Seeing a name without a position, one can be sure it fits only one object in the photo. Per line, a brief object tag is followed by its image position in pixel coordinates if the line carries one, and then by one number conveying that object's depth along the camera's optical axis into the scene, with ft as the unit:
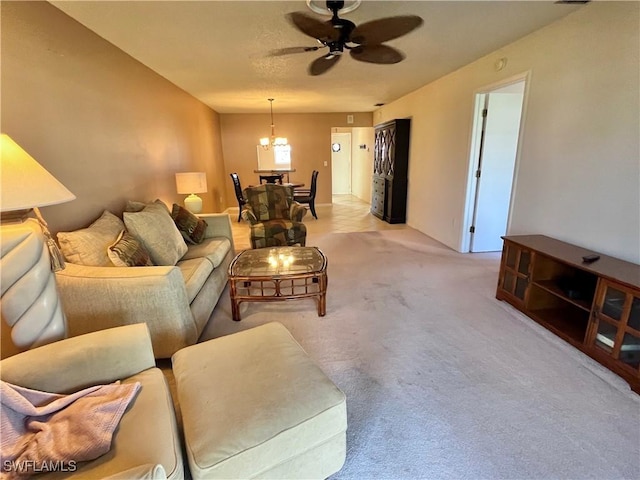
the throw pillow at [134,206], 9.47
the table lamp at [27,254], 4.22
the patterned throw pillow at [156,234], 7.97
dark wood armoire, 18.69
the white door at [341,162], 35.65
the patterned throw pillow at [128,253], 6.66
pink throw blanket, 2.94
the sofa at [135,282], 5.94
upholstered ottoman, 3.33
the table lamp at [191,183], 12.87
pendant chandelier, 23.76
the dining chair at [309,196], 21.27
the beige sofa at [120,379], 3.06
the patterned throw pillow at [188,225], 10.51
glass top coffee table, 8.20
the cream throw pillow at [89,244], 6.48
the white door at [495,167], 12.32
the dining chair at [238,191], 20.24
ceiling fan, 7.08
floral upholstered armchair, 12.82
